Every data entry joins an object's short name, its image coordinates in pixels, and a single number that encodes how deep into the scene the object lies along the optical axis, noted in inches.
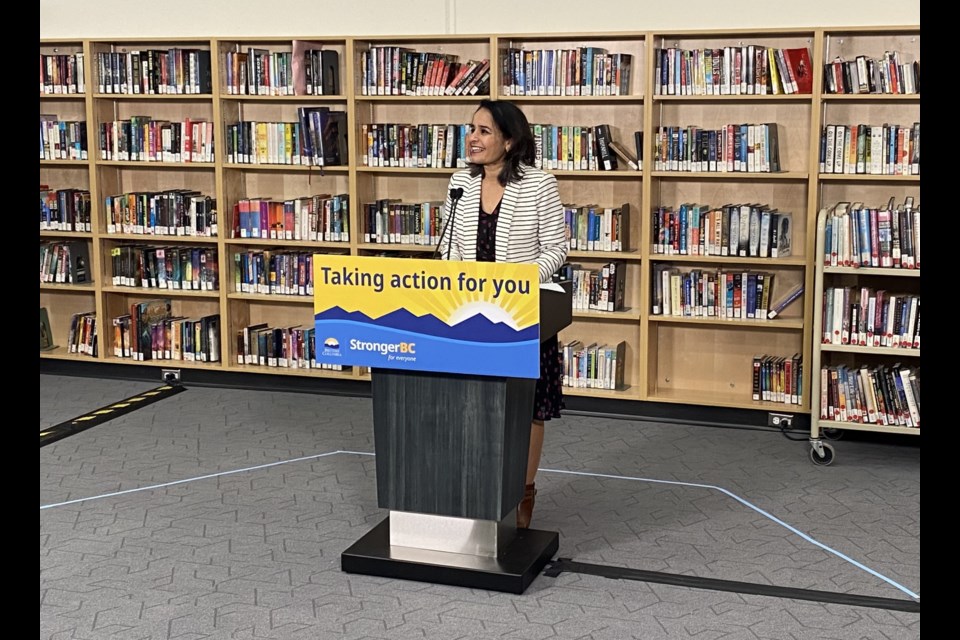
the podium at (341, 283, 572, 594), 150.7
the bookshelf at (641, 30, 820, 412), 234.1
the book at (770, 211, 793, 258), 233.8
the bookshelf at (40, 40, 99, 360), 282.7
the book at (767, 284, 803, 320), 237.3
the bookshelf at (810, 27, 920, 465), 209.3
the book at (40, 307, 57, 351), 298.0
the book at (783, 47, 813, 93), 227.8
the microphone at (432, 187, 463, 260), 154.9
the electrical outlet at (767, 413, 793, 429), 234.8
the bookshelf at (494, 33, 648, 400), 244.4
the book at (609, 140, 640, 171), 243.4
